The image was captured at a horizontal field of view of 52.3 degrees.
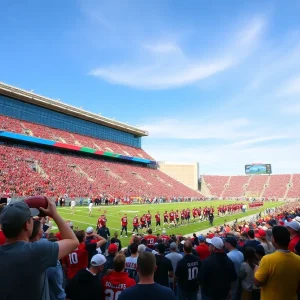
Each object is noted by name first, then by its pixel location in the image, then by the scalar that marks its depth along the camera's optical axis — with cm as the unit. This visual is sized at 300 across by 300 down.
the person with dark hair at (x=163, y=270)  518
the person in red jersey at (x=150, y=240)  819
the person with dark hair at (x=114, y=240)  842
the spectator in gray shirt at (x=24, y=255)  217
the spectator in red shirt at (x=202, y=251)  669
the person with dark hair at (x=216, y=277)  454
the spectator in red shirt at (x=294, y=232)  520
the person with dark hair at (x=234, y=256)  509
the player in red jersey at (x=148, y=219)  2085
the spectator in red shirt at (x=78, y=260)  552
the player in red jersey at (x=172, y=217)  2347
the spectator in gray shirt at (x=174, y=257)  605
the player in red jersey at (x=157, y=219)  2154
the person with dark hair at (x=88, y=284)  379
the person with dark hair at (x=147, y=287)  271
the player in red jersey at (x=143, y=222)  2058
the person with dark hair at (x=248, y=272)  498
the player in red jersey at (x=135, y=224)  1931
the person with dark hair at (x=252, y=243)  652
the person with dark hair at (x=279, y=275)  338
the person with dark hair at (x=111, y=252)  592
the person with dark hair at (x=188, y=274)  523
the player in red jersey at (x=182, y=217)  2480
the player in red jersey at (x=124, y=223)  1827
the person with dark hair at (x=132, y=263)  552
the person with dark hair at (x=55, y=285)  395
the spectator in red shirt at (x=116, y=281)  376
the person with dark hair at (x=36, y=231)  350
